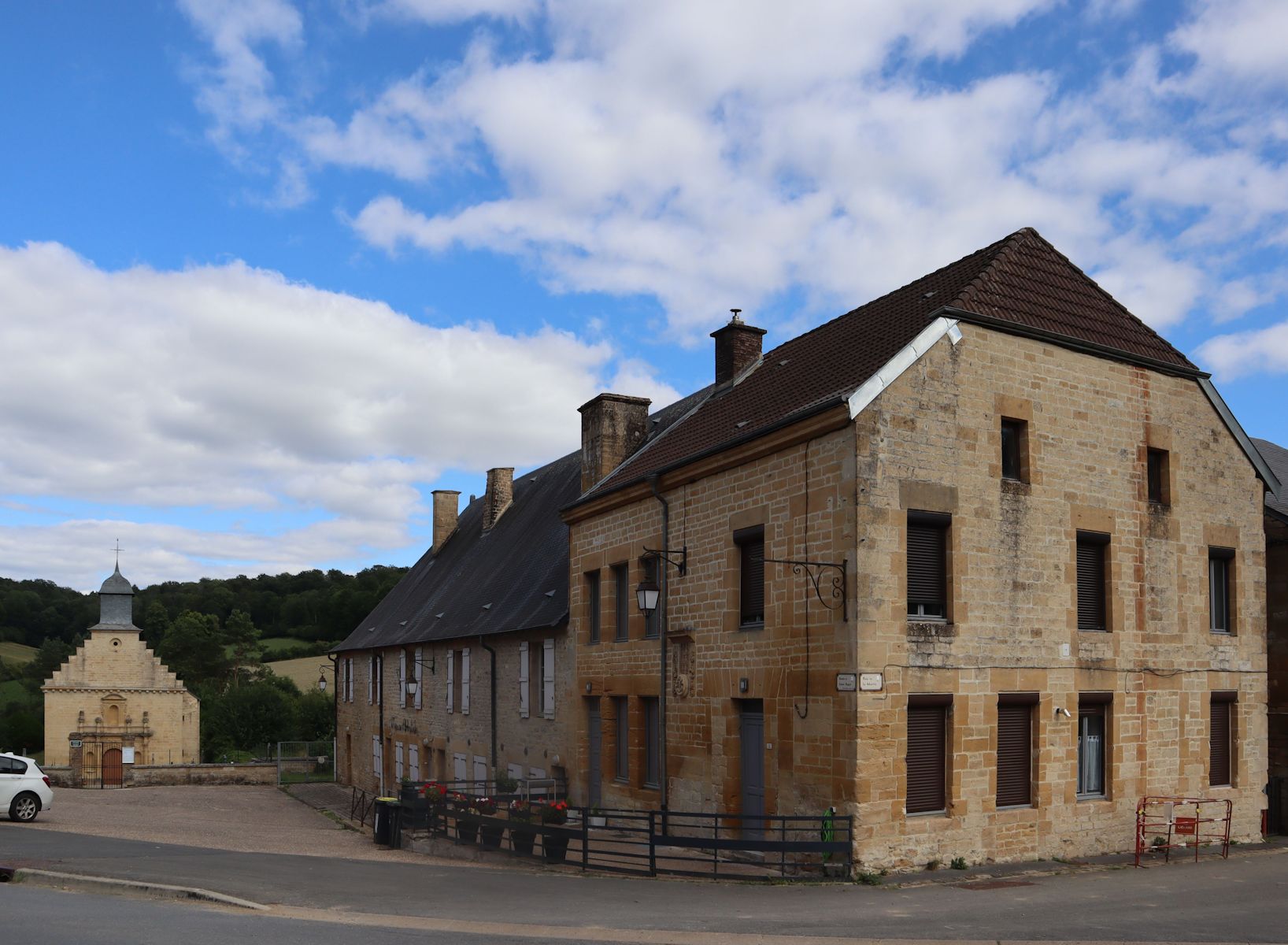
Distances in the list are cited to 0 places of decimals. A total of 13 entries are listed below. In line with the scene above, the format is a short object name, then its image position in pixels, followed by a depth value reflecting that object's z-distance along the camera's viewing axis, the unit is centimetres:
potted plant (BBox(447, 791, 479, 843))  1861
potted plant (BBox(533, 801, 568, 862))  1652
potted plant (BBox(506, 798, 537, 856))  1686
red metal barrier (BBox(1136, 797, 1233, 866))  1612
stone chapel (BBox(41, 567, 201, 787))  5106
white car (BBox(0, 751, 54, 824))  2273
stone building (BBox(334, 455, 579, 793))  2431
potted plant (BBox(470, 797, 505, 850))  1783
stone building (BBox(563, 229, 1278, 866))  1450
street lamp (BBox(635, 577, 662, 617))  1756
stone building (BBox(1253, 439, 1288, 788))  1938
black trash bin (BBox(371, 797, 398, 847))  2092
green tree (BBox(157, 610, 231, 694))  7644
